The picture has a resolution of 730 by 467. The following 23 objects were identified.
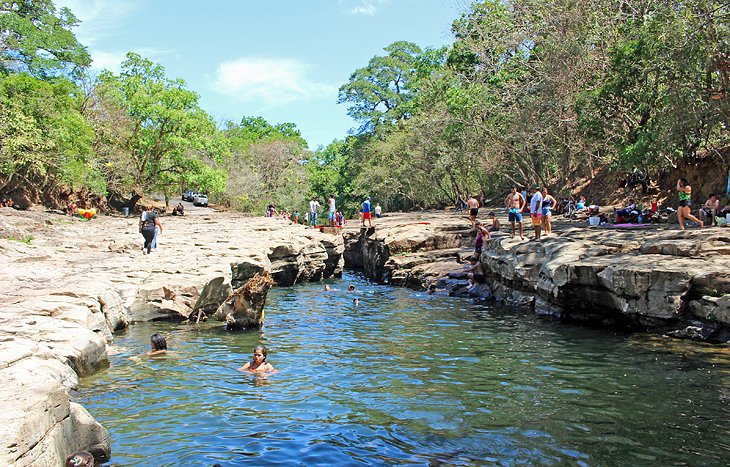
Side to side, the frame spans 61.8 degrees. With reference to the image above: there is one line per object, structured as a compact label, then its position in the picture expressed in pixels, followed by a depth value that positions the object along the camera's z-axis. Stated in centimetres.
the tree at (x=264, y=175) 5416
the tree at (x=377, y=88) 5947
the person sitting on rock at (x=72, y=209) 3329
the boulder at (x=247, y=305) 1427
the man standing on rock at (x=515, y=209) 1938
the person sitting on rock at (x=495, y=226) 2427
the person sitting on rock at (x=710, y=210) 1797
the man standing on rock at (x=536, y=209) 1750
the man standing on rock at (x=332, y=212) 3506
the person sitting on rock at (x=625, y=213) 2203
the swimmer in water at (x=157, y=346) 1101
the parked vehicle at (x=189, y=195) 6398
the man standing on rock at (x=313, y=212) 3694
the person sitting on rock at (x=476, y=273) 2091
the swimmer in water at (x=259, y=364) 1016
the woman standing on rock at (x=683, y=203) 1634
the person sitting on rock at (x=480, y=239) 2205
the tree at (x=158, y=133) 3759
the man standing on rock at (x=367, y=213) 3244
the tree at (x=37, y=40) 3872
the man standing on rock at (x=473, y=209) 2314
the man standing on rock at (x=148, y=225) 1811
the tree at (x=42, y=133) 2867
